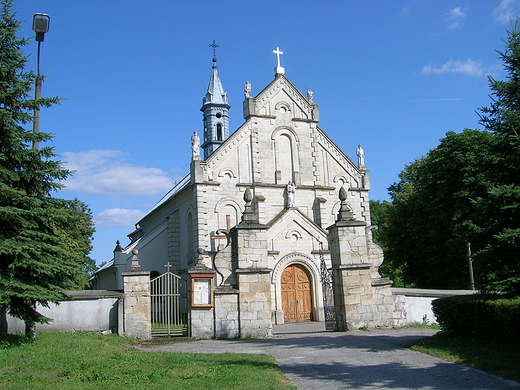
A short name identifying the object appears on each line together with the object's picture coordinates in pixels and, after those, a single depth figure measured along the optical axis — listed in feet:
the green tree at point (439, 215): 95.71
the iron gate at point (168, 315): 52.95
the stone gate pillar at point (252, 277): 51.31
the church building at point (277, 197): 84.17
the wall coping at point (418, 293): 58.07
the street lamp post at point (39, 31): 44.34
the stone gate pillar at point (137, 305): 51.31
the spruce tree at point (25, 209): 38.01
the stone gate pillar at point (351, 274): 52.39
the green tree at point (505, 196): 34.17
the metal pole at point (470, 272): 92.15
